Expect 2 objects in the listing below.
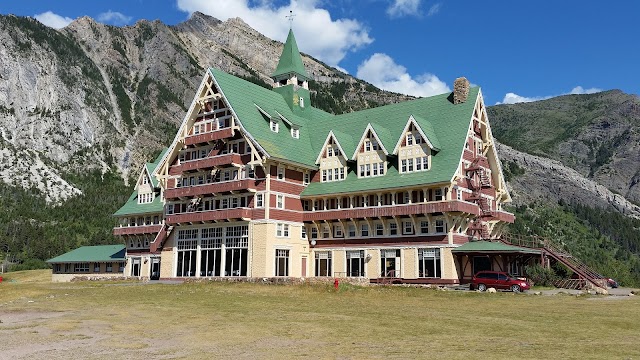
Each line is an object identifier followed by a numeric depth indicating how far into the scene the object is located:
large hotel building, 58.50
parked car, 47.34
